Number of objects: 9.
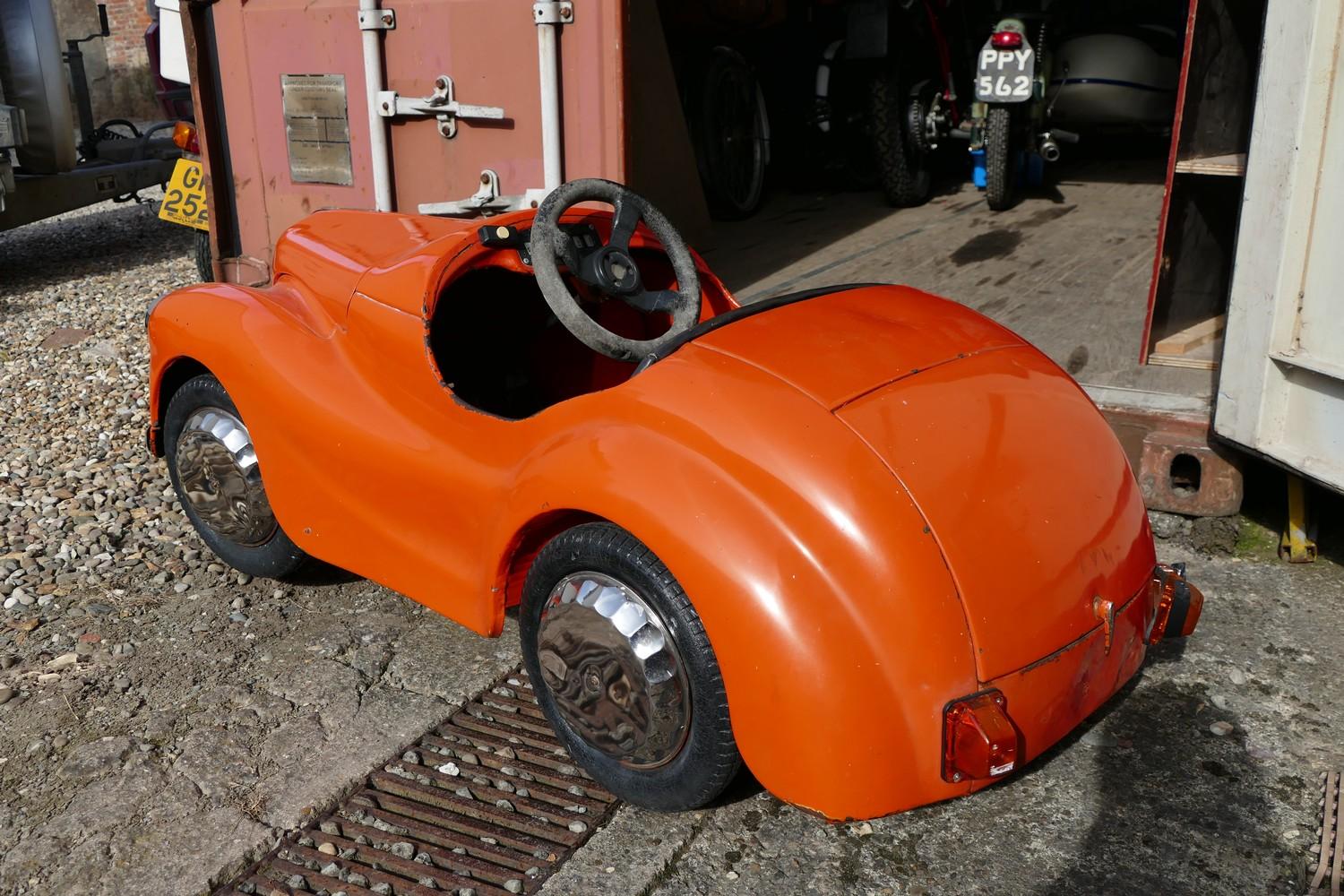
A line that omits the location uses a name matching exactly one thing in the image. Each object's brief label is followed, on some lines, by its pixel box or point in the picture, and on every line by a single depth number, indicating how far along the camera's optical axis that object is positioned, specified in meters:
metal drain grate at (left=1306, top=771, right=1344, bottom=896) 2.22
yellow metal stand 3.53
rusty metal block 3.67
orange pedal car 2.05
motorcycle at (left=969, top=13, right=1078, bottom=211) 6.53
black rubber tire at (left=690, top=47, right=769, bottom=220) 7.10
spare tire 7.46
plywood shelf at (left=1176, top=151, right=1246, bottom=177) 3.71
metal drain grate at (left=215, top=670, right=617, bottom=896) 2.32
